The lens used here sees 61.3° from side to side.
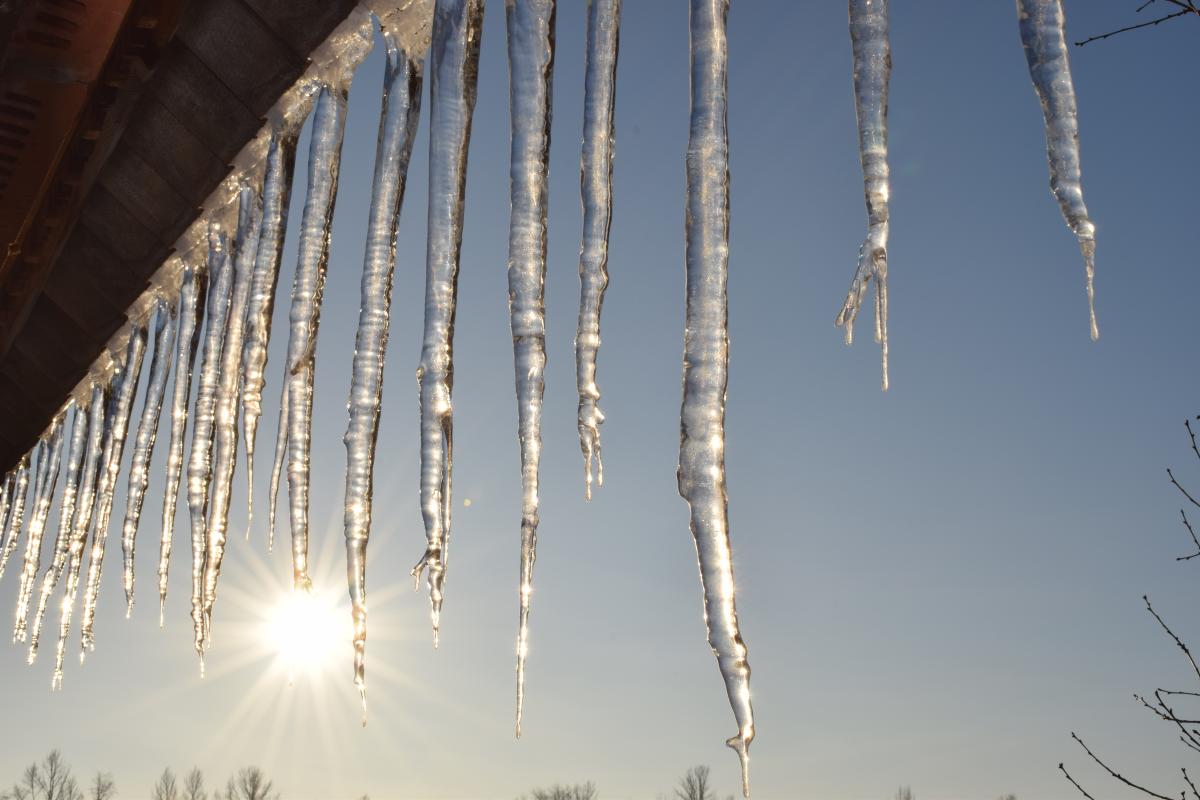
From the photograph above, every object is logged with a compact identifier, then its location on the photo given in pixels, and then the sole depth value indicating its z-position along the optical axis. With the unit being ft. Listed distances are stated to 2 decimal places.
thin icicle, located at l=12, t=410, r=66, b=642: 17.72
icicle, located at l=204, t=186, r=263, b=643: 9.65
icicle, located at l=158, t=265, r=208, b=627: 11.41
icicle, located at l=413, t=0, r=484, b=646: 6.76
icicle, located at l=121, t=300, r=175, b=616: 13.52
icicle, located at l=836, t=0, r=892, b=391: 4.71
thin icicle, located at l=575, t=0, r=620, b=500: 6.01
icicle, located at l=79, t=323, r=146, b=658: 13.41
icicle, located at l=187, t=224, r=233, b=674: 10.37
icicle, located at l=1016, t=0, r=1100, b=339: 4.38
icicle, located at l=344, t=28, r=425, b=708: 7.61
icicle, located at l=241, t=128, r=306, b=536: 8.98
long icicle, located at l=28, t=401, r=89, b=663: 16.47
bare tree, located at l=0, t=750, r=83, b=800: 222.07
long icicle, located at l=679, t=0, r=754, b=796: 4.61
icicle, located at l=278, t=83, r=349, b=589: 8.64
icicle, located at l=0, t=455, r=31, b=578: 19.94
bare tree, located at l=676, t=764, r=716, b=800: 188.75
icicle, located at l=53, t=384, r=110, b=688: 14.97
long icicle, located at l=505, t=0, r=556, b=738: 6.25
